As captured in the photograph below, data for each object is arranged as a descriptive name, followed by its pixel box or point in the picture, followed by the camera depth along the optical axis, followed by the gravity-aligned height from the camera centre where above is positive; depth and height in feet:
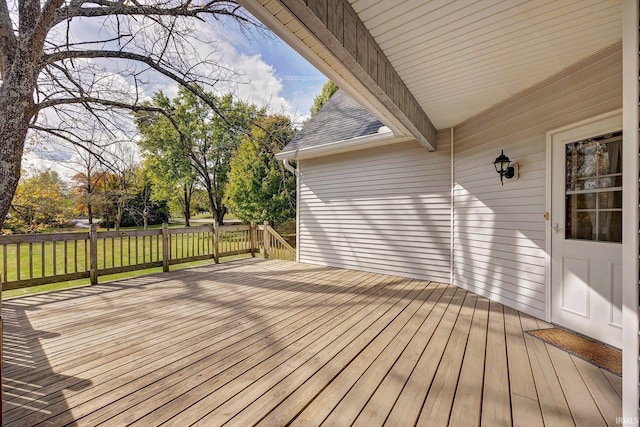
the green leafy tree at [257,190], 36.04 +3.05
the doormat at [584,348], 7.33 -4.00
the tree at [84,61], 12.30 +7.95
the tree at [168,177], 45.06 +5.92
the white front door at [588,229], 8.34 -0.54
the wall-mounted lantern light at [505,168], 11.62 +1.91
